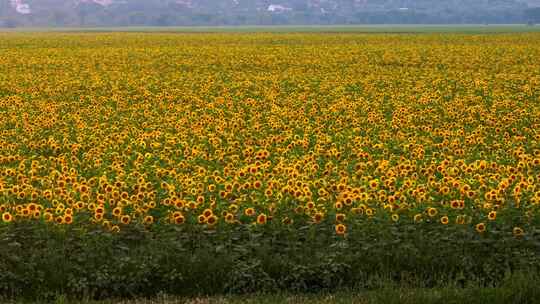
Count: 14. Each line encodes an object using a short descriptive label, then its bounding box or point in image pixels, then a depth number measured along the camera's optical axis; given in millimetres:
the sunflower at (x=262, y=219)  18668
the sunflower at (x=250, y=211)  19068
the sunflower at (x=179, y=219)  18668
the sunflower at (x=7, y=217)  18191
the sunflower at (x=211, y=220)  18668
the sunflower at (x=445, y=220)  18330
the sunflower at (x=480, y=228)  18068
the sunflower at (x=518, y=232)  17958
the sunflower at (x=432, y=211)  18868
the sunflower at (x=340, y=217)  18714
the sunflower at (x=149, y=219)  18791
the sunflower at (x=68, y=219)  18253
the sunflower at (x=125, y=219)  18776
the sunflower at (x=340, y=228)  18130
